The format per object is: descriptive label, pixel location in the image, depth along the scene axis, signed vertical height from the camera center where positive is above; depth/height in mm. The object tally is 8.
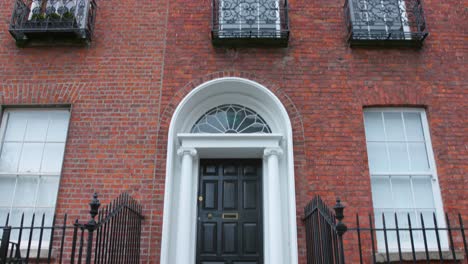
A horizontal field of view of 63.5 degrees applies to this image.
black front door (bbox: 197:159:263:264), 6059 +821
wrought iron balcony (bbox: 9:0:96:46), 6781 +4148
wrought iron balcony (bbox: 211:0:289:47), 6770 +4225
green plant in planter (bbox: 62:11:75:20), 6906 +4289
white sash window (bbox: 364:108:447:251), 6012 +1443
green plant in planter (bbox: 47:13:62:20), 6898 +4285
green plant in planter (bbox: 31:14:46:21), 6902 +4275
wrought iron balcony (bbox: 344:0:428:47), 6824 +4217
